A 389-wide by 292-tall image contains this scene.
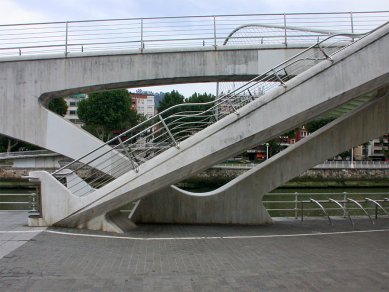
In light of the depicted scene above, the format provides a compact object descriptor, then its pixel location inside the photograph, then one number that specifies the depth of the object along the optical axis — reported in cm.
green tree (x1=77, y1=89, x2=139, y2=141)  6378
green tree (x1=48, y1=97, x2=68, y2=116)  6072
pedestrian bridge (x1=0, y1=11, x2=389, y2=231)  1215
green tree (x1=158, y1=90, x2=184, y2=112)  6750
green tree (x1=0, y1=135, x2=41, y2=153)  6432
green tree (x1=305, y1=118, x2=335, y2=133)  5637
